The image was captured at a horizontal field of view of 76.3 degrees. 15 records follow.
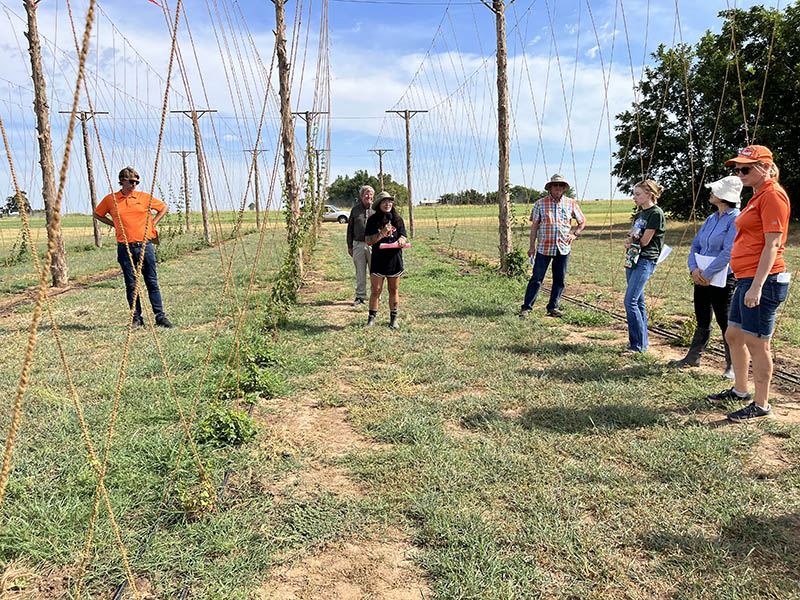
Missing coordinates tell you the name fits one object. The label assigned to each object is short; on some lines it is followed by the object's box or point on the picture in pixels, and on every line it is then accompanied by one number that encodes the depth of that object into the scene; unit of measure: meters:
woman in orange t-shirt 2.74
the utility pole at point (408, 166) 20.53
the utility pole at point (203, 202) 19.25
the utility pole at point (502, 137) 8.50
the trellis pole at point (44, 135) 7.81
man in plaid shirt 5.55
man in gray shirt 6.33
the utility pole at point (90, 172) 14.73
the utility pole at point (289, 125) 7.13
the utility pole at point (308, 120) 6.77
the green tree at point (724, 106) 16.44
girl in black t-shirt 5.23
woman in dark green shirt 4.19
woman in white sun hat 3.50
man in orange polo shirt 5.06
